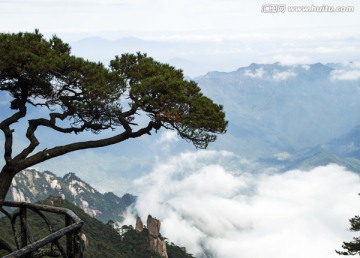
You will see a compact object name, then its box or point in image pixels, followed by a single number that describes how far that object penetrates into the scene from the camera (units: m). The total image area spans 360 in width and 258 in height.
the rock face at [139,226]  123.55
